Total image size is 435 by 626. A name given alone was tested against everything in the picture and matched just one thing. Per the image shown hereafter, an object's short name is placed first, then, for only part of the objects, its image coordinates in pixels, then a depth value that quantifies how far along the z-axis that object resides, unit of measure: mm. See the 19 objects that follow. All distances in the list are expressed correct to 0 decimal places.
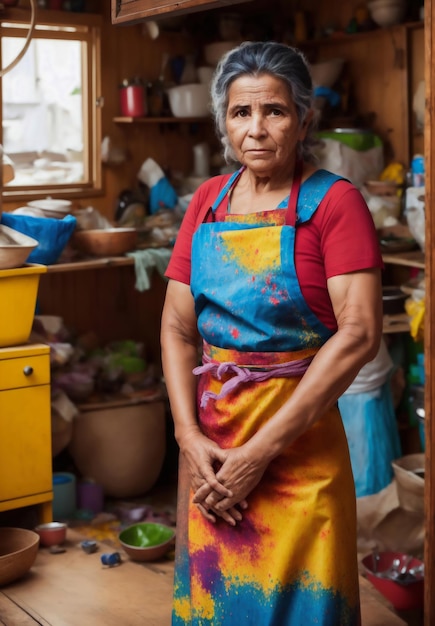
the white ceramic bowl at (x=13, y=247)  3672
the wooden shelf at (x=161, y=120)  5236
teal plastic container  4668
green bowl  3779
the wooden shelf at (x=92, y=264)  4645
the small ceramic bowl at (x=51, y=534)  3793
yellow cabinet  3766
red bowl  3705
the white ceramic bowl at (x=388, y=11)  4633
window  4988
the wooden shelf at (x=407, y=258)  4289
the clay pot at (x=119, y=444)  4906
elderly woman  2078
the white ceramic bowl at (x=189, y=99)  5340
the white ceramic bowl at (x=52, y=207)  4609
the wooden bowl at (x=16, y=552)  3291
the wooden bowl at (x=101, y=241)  4836
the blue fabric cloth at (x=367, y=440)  4383
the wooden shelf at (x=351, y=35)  4645
